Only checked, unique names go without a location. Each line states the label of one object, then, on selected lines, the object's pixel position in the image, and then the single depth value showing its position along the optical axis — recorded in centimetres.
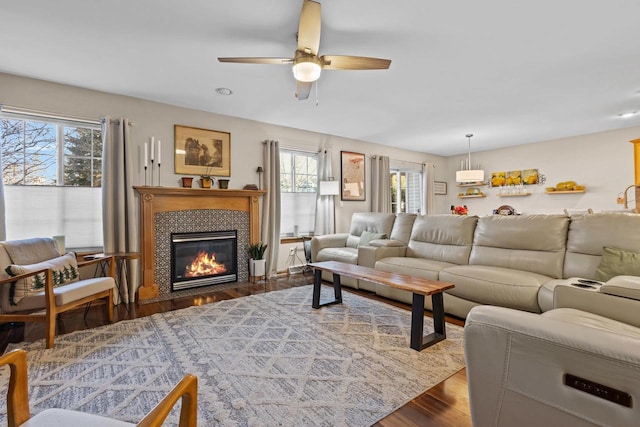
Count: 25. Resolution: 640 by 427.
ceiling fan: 211
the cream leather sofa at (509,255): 257
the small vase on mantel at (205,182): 418
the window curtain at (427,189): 735
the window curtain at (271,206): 477
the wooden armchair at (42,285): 234
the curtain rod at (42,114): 307
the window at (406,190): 722
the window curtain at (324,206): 552
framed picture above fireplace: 410
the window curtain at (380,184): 634
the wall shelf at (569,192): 574
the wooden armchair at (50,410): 88
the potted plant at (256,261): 445
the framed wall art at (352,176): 593
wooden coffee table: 231
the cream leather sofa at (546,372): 83
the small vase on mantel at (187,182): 405
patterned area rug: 164
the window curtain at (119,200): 348
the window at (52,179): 319
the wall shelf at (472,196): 725
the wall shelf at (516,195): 651
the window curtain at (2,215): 296
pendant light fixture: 570
